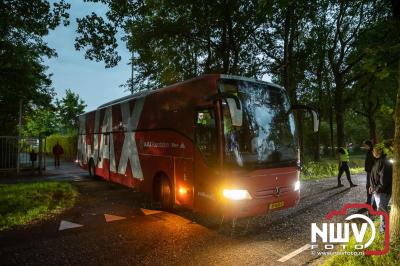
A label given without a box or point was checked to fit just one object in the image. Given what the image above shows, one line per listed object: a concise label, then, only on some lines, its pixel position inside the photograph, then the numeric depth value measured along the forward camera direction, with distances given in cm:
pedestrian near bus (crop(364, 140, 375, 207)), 954
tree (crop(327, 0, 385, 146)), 2429
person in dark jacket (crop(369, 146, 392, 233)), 643
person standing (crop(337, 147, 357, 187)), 1307
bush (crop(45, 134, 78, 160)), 3247
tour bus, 655
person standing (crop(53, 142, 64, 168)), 2336
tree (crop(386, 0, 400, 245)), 489
